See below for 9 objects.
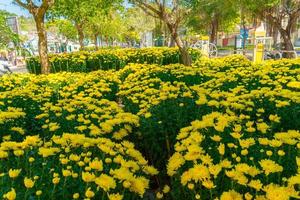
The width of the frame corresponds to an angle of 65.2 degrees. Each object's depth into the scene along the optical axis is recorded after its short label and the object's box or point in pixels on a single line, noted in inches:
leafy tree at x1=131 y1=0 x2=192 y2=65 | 342.9
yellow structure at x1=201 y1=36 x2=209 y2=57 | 643.5
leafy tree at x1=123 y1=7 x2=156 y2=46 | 1248.2
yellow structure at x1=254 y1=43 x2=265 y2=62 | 464.5
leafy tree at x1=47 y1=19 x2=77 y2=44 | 1101.3
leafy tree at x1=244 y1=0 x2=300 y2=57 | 578.3
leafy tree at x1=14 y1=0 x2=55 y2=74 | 304.1
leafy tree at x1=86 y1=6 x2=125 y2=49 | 937.1
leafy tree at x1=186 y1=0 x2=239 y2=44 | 834.8
